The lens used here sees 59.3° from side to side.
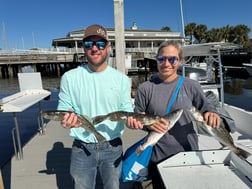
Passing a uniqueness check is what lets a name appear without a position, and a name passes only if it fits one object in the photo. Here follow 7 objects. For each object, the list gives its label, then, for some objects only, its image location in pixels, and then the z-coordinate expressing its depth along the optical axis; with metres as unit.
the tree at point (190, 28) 57.34
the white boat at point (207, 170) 2.05
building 39.40
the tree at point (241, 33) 54.50
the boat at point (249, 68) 24.60
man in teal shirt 2.01
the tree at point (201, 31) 57.12
